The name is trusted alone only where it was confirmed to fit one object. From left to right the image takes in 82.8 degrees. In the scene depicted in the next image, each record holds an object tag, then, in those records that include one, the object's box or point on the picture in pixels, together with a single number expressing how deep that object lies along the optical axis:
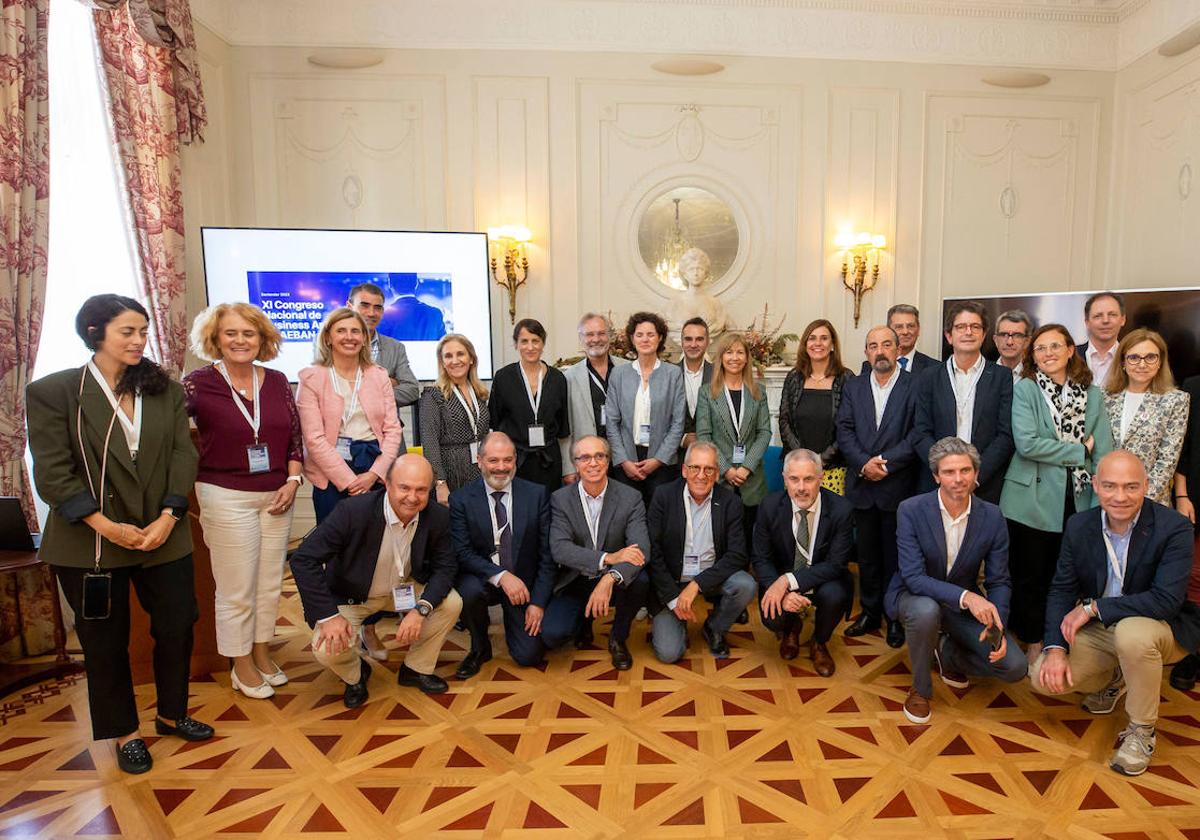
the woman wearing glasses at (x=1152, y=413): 2.98
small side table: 2.94
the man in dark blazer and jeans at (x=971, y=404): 3.20
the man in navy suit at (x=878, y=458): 3.44
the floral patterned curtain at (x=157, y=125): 4.11
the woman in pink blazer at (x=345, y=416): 3.11
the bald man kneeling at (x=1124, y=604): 2.44
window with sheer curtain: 3.69
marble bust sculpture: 5.95
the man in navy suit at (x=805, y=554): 3.13
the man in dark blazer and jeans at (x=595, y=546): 3.21
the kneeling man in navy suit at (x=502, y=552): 3.18
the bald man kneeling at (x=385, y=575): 2.76
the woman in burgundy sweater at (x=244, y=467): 2.75
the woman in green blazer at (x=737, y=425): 3.77
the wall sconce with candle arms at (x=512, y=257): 5.88
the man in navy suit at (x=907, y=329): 4.01
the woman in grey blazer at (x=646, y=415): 3.83
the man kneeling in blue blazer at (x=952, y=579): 2.73
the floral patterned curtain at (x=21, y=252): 3.24
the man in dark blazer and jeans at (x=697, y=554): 3.28
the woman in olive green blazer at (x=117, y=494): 2.26
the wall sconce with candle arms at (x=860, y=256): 6.09
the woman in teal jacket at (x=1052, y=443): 3.02
